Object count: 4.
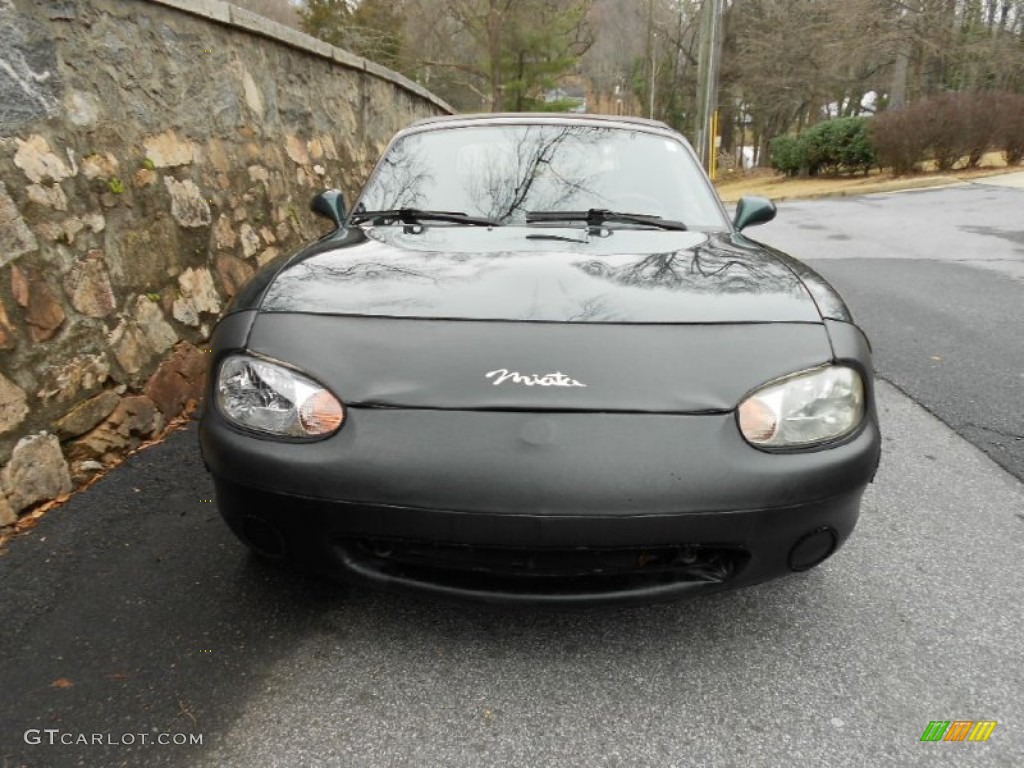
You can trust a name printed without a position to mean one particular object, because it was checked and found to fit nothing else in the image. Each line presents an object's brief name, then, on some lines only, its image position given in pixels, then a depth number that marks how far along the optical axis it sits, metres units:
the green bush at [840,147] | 20.11
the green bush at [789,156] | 22.50
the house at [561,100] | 37.85
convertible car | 1.57
